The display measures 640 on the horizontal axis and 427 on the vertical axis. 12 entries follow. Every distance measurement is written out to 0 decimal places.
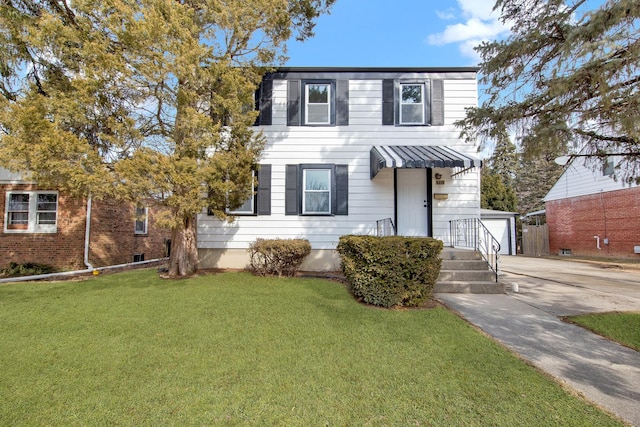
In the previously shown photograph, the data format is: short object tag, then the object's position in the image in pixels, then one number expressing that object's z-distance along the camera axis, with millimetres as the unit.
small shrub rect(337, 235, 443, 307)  5551
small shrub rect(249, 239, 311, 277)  7926
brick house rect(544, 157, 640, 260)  15250
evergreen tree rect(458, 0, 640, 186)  3402
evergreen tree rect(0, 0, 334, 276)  6203
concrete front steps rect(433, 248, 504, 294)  6871
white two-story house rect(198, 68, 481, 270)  9430
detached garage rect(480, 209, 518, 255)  20375
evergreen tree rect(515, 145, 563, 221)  33031
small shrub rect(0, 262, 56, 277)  10438
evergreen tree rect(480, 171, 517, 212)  28219
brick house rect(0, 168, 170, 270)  11180
